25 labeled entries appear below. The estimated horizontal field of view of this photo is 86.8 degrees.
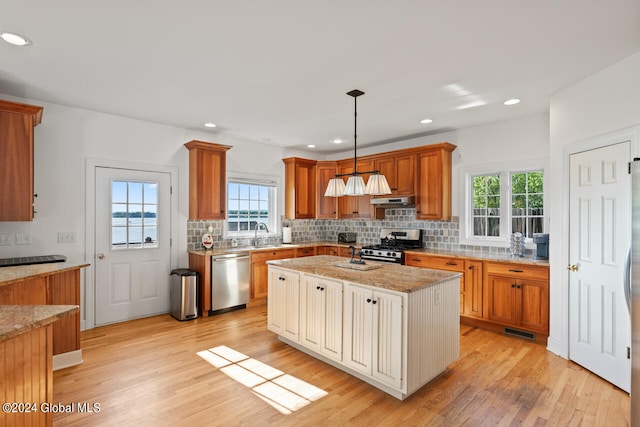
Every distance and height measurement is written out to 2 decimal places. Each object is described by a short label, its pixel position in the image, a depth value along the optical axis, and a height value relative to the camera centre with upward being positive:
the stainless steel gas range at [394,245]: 4.75 -0.48
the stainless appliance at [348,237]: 6.28 -0.45
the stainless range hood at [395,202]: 4.96 +0.17
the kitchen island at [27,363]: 1.38 -0.66
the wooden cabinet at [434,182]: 4.69 +0.44
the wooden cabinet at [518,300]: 3.59 -0.97
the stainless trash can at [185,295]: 4.36 -1.07
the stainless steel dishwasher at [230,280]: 4.58 -0.94
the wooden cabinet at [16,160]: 3.09 +0.48
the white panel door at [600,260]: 2.69 -0.40
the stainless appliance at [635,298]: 1.62 -0.41
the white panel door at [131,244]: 4.13 -0.40
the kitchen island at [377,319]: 2.48 -0.87
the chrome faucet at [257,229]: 5.53 -0.29
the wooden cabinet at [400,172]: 4.98 +0.62
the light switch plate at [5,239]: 3.44 -0.27
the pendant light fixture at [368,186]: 3.07 +0.25
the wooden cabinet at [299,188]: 5.89 +0.44
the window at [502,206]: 4.21 +0.10
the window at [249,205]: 5.41 +0.13
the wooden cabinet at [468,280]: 4.06 -0.81
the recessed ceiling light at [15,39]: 2.29 +1.20
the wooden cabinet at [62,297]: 2.71 -0.73
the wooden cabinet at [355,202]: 5.58 +0.18
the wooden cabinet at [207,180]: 4.71 +0.47
